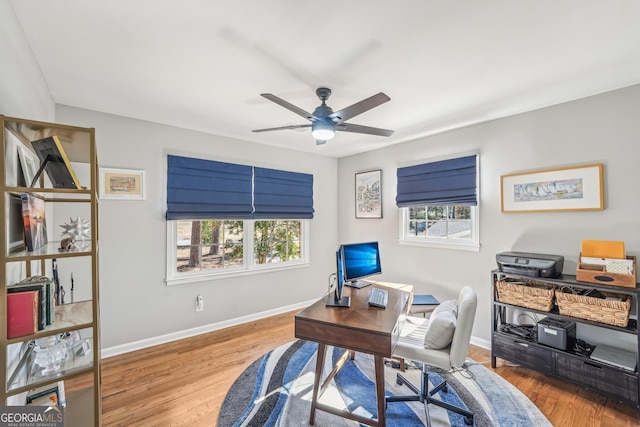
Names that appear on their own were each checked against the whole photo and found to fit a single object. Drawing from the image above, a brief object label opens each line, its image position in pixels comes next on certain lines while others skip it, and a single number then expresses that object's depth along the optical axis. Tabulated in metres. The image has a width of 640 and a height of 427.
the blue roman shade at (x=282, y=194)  3.87
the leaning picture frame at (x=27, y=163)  1.40
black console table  2.00
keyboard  2.08
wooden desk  1.64
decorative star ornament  1.58
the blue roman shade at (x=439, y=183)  3.17
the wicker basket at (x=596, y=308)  2.02
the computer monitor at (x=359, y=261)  2.44
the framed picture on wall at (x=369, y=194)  4.19
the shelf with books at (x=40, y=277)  1.15
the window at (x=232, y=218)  3.24
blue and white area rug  1.94
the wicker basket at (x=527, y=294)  2.37
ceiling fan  1.87
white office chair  1.82
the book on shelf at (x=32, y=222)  1.26
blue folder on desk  2.99
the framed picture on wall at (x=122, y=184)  2.80
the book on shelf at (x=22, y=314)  1.14
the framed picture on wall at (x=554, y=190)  2.39
